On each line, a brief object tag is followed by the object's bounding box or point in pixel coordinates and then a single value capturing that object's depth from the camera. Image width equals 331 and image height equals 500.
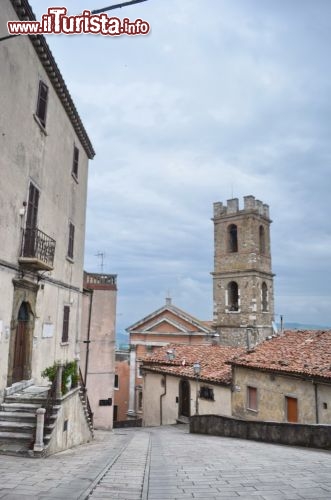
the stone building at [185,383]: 22.47
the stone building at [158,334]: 37.75
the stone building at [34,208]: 10.42
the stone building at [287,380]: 15.57
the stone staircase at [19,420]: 8.58
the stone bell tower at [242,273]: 39.72
